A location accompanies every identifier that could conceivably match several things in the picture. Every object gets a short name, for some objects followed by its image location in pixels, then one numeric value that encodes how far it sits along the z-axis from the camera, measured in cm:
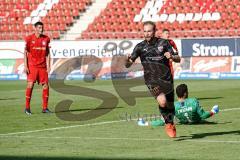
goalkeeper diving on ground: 1427
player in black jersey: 1237
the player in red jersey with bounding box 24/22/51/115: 1808
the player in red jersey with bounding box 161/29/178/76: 1791
